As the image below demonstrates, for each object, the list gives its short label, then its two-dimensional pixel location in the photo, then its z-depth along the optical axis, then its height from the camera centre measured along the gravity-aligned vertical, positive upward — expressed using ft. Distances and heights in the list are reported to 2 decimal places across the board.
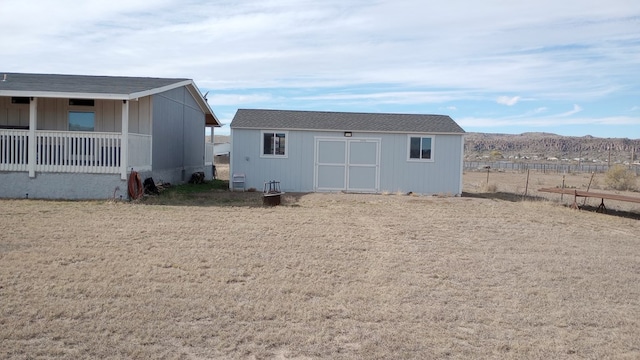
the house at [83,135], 51.49 +1.51
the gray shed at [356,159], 70.03 -0.12
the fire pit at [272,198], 51.94 -3.73
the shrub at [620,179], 109.60 -2.60
